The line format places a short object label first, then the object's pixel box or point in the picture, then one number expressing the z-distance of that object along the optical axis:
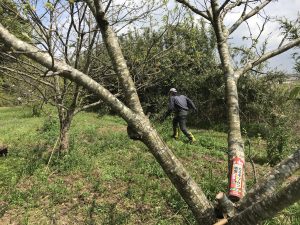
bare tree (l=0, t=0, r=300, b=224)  1.75
